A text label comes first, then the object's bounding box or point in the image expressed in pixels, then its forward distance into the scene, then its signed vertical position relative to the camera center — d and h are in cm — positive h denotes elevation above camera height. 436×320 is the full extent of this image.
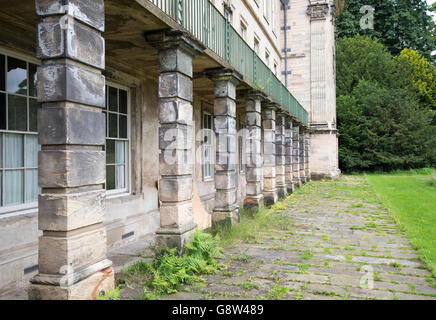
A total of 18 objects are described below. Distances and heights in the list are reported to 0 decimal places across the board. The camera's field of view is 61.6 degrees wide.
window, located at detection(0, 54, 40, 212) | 480 +47
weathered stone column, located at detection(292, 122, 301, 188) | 1778 +42
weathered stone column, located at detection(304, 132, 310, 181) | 2275 +74
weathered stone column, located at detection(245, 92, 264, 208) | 982 +47
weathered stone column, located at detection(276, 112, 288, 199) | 1373 +55
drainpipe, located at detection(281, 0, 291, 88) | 2570 +948
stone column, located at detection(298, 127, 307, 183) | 2069 +37
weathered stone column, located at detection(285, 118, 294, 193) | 1550 +37
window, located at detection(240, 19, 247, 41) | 1455 +550
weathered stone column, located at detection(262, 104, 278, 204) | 1145 +32
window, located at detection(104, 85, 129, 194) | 707 +56
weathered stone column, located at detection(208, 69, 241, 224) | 757 +48
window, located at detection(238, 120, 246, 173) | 1566 +84
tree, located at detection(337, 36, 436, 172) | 2791 +297
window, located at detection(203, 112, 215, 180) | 1142 +60
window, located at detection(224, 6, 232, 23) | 1265 +542
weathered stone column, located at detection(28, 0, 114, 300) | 329 +13
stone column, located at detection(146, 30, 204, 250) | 534 +41
